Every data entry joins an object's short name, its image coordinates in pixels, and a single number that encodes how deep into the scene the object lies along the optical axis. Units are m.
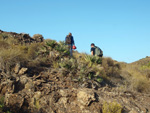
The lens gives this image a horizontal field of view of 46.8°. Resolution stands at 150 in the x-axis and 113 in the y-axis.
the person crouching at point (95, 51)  12.20
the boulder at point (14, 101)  5.94
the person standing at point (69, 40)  11.74
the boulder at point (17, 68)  7.65
